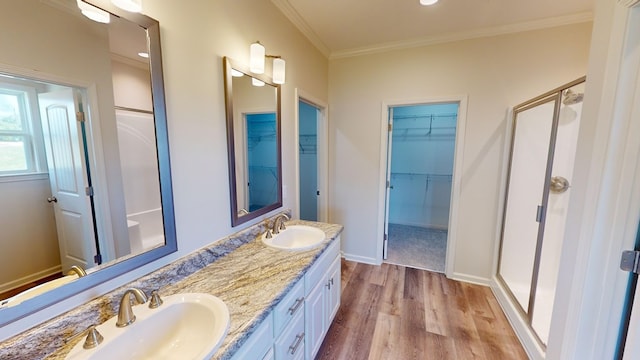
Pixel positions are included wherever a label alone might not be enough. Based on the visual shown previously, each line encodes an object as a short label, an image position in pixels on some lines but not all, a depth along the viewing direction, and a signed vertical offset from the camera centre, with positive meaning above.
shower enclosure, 2.00 -0.42
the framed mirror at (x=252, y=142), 1.61 +0.08
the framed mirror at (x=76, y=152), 0.77 +0.00
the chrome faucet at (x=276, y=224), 1.91 -0.56
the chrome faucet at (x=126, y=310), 0.92 -0.59
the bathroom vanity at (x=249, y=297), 0.83 -0.65
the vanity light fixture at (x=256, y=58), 1.66 +0.63
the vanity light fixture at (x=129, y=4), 0.96 +0.57
